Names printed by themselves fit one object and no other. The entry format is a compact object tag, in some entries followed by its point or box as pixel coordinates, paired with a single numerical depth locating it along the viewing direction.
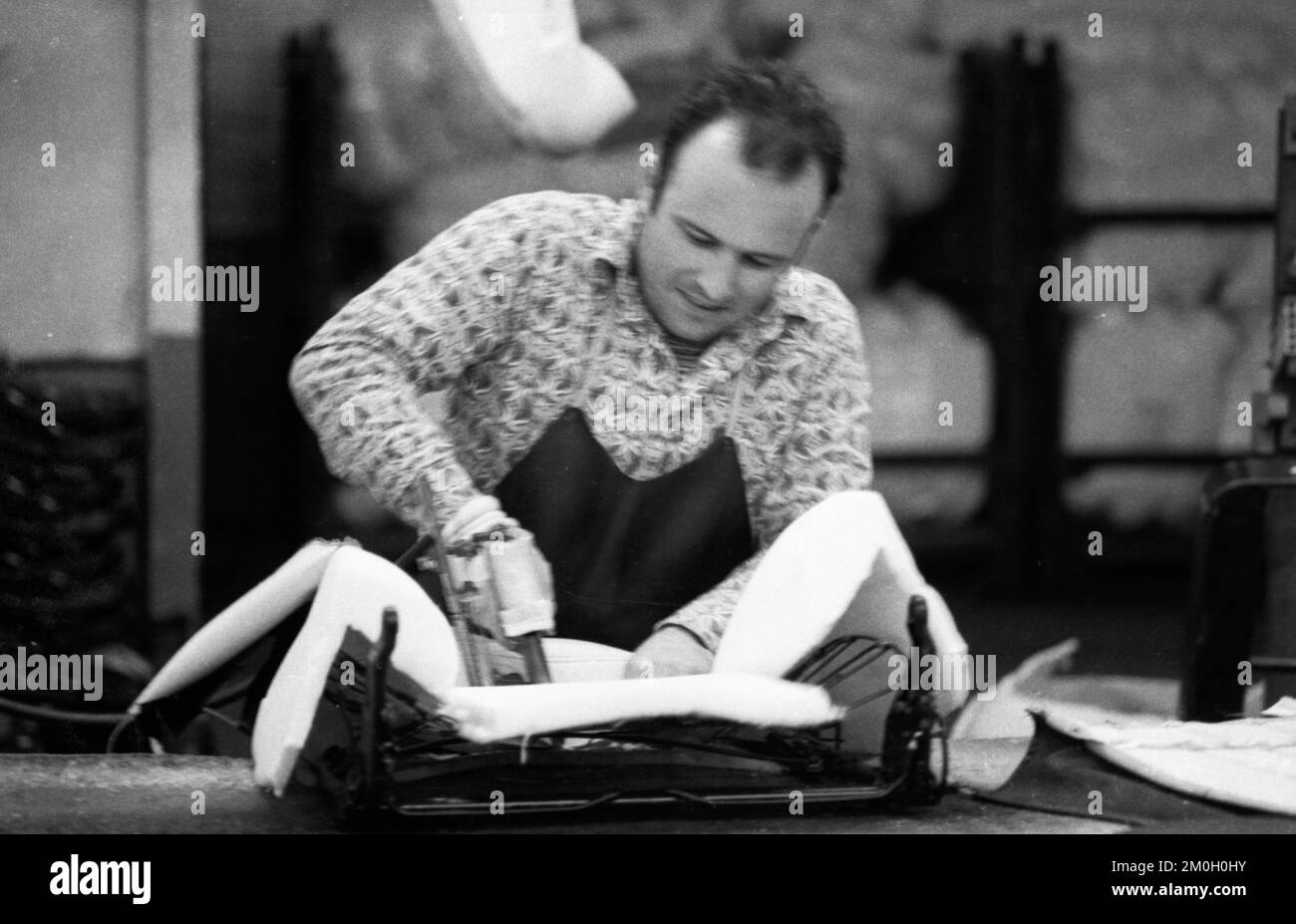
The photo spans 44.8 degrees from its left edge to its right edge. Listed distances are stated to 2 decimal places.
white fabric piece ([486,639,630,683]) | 2.99
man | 3.00
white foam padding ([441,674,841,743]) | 2.81
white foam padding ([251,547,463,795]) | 2.87
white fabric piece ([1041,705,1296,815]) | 3.01
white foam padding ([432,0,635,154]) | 3.10
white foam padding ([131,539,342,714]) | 3.04
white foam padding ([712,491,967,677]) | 2.95
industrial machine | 3.12
